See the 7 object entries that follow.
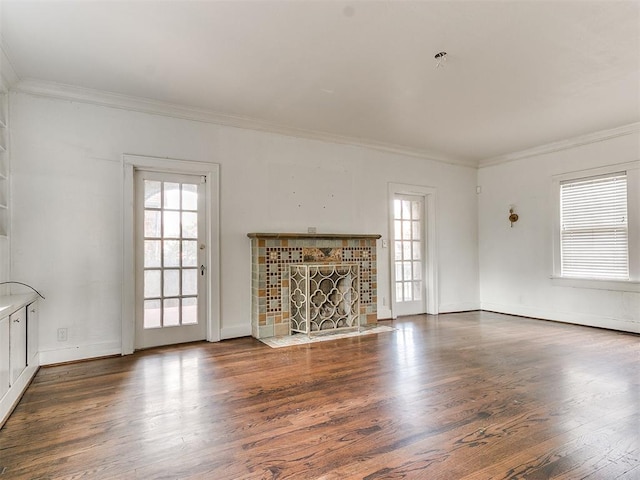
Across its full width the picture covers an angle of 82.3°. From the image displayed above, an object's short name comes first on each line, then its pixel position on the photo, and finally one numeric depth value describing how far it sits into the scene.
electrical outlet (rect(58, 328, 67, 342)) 3.39
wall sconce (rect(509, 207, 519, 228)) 5.71
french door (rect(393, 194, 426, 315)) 5.59
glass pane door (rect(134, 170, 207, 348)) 3.84
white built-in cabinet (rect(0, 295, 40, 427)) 2.26
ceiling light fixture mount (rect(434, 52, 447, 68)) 2.87
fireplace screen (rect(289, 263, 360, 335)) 4.45
